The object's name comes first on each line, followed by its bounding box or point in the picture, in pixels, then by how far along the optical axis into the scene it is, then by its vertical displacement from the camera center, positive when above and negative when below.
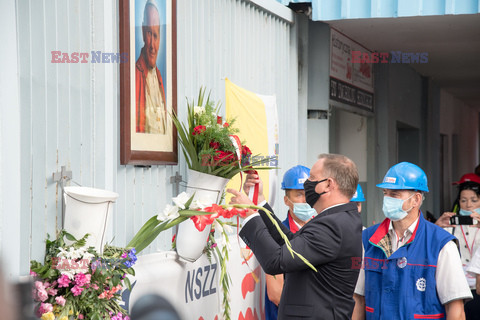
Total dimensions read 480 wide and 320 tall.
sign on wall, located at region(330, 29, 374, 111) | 7.68 +0.84
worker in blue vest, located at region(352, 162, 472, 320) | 4.20 -0.79
